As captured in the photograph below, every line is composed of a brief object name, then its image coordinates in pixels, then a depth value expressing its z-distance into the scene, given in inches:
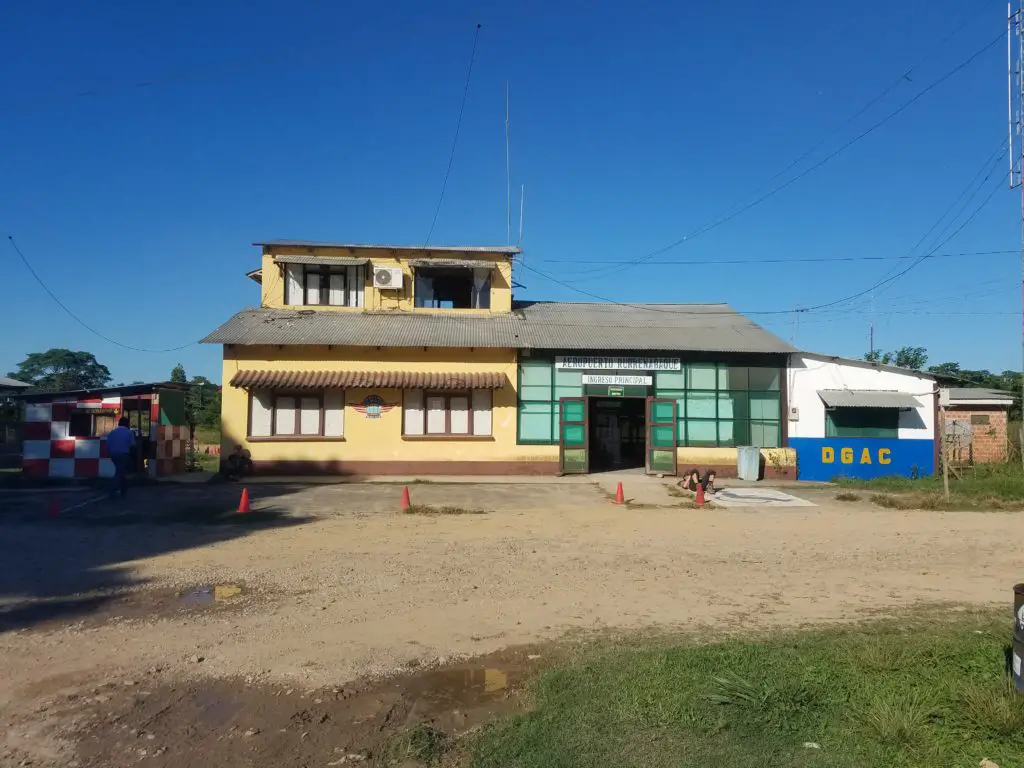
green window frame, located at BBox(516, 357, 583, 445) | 841.5
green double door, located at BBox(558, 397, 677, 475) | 835.4
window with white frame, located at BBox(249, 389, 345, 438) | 816.3
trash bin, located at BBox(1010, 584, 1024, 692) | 165.0
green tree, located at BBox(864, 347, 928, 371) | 2178.9
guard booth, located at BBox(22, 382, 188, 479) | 721.6
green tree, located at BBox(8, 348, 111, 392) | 3048.7
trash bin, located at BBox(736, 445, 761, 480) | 813.2
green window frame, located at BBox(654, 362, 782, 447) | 845.2
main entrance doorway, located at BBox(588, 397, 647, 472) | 1005.2
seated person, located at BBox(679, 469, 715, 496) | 679.6
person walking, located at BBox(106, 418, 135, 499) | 579.2
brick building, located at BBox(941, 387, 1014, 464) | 897.5
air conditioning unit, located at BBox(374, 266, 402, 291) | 892.0
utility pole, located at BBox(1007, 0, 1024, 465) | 641.6
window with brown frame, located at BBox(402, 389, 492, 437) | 831.1
